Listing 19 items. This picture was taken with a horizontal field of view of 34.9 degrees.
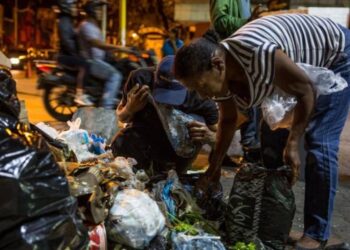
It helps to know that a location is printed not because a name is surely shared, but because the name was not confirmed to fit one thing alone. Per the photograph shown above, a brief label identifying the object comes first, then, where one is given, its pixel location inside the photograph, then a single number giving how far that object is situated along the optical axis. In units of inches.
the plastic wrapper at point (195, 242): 99.7
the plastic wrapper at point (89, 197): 92.8
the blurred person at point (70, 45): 274.8
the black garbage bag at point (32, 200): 75.5
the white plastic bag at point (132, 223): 96.3
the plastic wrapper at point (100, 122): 167.8
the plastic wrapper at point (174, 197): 111.3
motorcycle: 276.8
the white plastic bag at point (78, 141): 131.6
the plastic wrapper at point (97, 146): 140.1
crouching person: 128.5
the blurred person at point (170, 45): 374.6
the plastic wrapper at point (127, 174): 110.1
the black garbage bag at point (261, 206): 105.8
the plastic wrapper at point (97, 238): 92.1
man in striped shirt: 96.6
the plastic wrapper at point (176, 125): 127.8
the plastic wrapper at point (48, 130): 127.3
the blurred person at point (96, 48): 272.8
